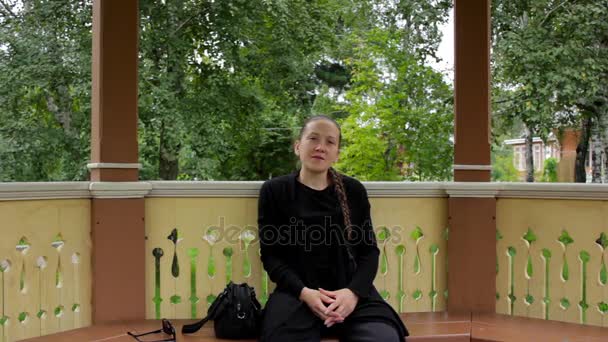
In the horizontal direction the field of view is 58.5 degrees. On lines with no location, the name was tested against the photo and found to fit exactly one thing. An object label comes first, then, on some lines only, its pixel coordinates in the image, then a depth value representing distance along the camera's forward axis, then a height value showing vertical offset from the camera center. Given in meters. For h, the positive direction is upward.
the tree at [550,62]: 7.47 +1.53
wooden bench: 2.48 -0.77
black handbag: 2.44 -0.65
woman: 2.31 -0.37
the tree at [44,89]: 7.22 +1.12
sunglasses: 2.48 -0.74
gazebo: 2.56 -0.37
